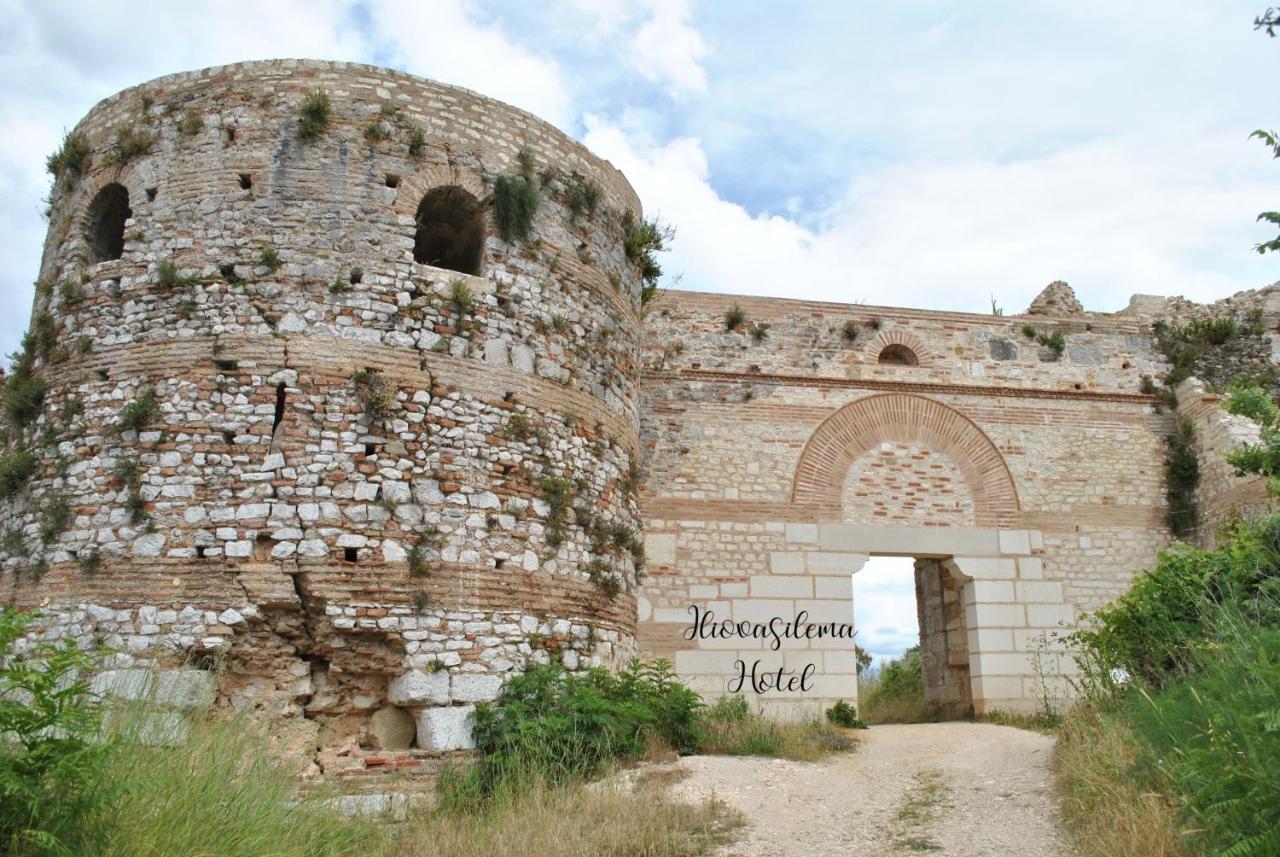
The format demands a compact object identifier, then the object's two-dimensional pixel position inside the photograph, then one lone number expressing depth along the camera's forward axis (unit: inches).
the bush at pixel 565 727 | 317.4
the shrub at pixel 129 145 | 379.9
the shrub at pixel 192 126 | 376.2
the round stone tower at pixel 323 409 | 324.5
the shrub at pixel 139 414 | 337.1
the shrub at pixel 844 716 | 471.2
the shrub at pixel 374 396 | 343.6
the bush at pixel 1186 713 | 195.8
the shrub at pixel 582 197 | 416.8
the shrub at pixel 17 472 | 350.9
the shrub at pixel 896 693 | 549.0
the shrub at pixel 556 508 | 368.8
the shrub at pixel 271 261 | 354.9
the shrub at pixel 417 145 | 382.0
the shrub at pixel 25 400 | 361.1
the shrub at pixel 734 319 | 535.5
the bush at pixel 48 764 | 192.9
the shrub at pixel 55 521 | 333.1
